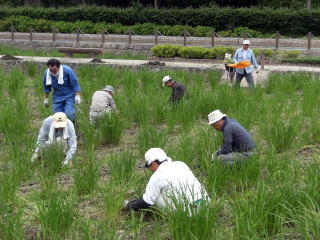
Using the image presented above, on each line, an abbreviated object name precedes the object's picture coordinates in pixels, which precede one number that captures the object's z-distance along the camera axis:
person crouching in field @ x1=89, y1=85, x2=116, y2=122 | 6.84
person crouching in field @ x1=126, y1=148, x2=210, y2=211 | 3.68
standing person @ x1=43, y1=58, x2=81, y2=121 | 6.58
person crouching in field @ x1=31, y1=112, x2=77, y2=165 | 5.45
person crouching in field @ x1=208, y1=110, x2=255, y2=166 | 4.93
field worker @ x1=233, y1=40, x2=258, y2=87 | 9.23
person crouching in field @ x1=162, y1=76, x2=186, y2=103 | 7.69
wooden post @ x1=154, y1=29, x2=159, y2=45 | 21.31
